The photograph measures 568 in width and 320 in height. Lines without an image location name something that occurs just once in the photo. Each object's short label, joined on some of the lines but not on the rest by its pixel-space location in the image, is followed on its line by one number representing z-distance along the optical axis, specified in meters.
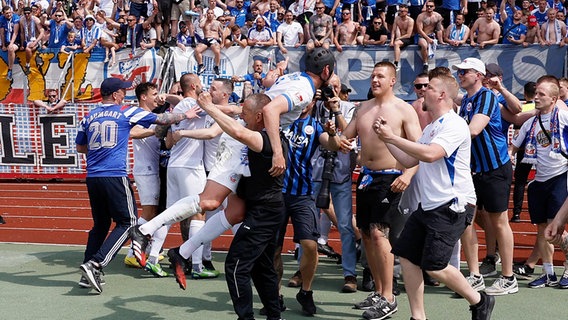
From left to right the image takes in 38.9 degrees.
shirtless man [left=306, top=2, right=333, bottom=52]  17.96
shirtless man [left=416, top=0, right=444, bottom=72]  17.02
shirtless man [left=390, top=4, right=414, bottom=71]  17.20
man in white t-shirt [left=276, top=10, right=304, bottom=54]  18.41
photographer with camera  7.42
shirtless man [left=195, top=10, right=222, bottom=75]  18.20
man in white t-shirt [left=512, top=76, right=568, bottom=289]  7.77
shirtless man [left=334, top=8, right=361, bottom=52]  18.09
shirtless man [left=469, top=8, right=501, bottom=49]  16.83
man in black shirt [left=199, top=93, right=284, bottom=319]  5.86
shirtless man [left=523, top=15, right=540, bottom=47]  16.89
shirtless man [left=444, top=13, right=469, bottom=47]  17.12
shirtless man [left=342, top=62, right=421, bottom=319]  6.63
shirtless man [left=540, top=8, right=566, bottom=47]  16.75
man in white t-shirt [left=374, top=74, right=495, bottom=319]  5.77
